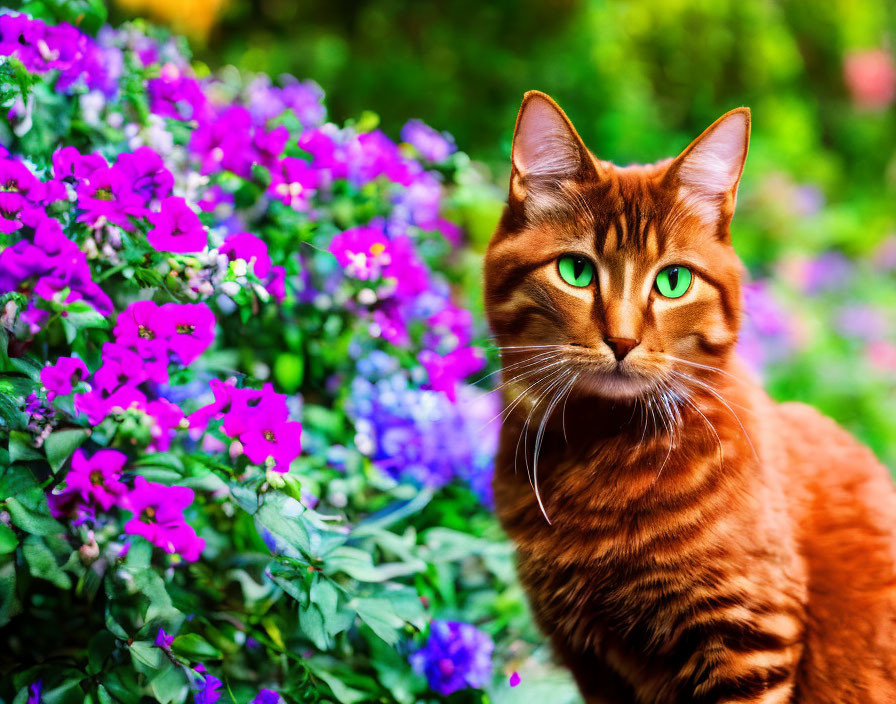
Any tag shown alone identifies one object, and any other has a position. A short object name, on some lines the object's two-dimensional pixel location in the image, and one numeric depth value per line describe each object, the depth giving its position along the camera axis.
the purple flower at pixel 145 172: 0.76
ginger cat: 0.75
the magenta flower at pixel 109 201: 0.74
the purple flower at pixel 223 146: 0.86
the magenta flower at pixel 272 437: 0.73
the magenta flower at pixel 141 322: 0.73
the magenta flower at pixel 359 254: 0.85
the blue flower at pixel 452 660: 0.80
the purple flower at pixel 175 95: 0.86
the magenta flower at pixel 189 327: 0.74
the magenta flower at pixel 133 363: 0.73
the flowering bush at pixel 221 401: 0.73
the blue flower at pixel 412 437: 0.88
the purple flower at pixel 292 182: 0.85
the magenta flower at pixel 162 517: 0.73
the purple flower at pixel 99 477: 0.72
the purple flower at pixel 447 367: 0.89
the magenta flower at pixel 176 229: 0.74
